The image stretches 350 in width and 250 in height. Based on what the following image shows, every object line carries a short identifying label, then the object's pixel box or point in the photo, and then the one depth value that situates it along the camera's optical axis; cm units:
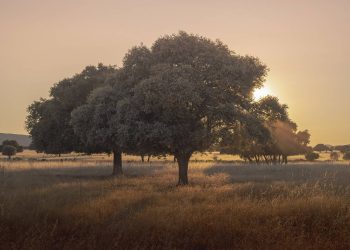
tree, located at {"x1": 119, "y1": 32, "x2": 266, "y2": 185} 2627
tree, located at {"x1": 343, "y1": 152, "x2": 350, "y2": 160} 12892
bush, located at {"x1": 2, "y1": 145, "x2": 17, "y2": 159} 10857
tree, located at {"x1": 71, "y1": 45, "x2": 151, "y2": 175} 2956
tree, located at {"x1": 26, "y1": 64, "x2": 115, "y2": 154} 4456
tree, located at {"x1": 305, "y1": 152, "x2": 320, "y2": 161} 11056
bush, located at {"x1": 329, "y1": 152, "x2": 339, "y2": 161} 12996
